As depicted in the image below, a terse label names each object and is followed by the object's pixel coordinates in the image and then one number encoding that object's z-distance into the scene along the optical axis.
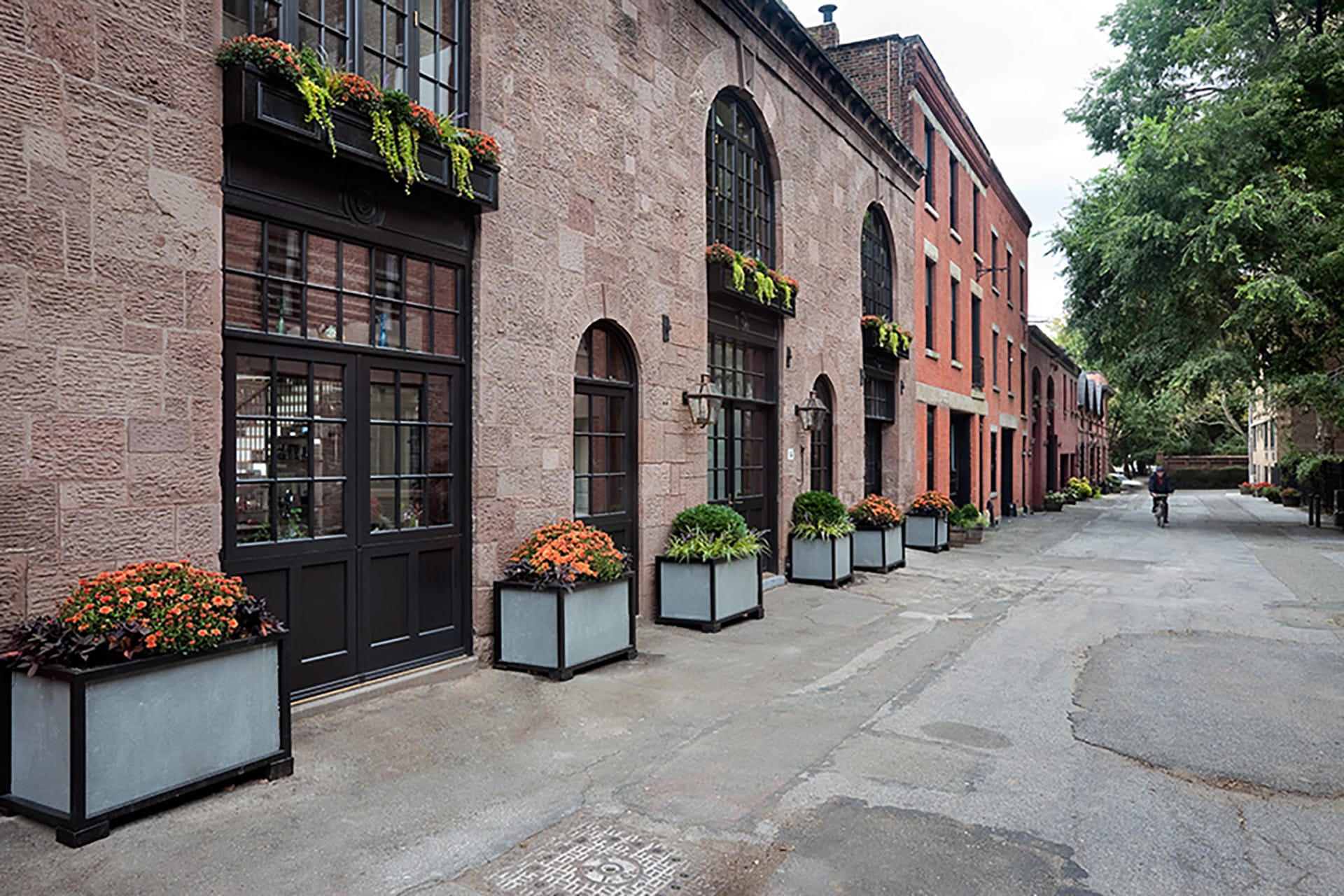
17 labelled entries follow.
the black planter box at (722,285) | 10.94
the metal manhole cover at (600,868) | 3.85
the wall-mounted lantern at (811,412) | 13.34
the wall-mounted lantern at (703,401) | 10.34
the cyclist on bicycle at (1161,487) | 25.88
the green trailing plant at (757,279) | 10.95
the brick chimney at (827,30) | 18.78
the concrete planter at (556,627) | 7.19
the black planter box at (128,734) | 4.12
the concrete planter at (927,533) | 17.75
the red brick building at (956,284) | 19.41
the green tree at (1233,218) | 21.12
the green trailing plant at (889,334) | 15.98
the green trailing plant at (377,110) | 5.54
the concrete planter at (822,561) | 12.59
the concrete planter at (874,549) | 14.23
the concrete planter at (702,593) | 9.42
